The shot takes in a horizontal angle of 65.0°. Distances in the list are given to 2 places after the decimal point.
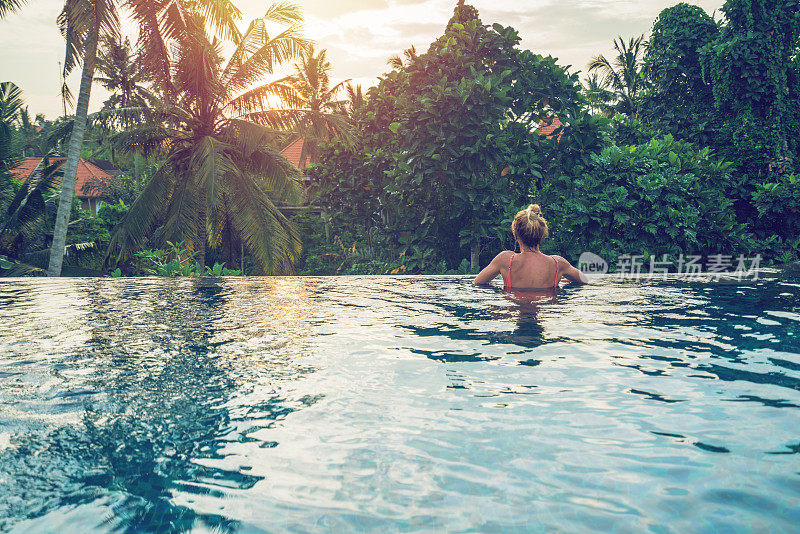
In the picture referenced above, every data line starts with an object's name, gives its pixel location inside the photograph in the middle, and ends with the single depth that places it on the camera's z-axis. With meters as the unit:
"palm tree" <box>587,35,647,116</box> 35.59
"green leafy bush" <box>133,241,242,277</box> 13.34
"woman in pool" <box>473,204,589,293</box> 7.30
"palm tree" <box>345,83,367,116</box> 35.51
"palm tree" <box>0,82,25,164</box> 18.06
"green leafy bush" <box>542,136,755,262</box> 11.78
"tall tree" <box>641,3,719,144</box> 19.62
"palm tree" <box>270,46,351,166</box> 16.34
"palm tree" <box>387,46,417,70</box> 29.04
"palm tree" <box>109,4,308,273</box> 16.02
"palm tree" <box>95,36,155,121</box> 16.28
